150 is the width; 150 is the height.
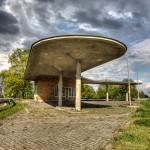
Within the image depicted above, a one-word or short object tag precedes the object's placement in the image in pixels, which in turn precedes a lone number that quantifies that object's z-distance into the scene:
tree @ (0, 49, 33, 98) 30.98
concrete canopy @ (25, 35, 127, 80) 10.91
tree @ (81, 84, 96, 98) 47.97
